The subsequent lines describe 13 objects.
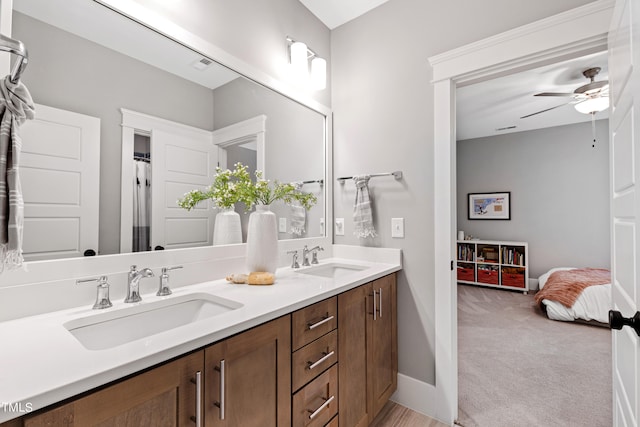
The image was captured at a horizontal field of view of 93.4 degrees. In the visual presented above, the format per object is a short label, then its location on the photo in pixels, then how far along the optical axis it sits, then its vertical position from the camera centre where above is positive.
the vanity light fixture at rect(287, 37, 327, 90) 1.95 +1.02
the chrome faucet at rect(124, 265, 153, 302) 1.11 -0.26
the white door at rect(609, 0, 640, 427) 0.83 +0.07
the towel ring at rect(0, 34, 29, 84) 0.71 +0.39
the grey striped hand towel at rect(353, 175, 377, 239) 2.05 +0.04
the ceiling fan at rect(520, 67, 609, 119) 2.84 +1.22
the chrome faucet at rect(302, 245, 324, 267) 1.95 -0.25
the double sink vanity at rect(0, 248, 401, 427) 0.62 -0.39
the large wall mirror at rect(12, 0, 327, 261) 1.01 +0.35
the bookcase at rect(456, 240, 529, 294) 4.84 -0.78
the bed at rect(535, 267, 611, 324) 3.21 -0.90
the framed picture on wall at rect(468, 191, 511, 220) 5.26 +0.22
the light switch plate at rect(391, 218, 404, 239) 1.98 -0.07
